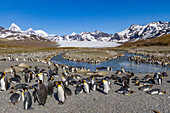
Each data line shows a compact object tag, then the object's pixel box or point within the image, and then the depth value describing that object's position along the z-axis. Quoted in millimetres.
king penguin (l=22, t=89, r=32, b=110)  6309
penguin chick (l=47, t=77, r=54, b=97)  7824
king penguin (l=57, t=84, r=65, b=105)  7178
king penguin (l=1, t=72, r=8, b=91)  8305
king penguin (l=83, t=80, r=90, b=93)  8820
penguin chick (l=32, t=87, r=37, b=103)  7195
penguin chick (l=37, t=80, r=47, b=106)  6730
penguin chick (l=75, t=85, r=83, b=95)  8655
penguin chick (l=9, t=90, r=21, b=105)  6809
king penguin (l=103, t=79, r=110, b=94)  8768
